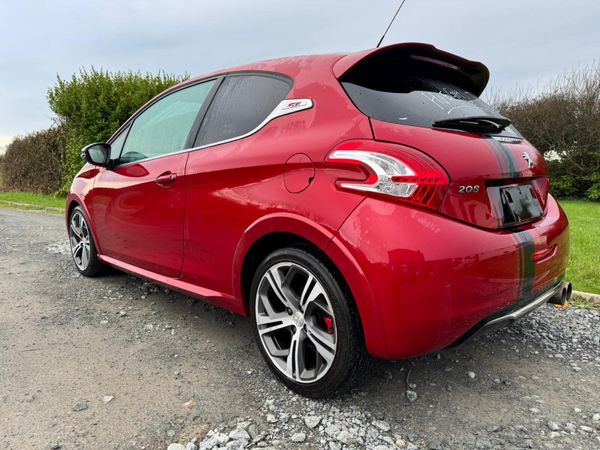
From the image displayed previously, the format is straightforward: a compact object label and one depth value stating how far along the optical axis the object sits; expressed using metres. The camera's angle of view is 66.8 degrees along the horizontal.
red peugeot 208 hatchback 1.87
